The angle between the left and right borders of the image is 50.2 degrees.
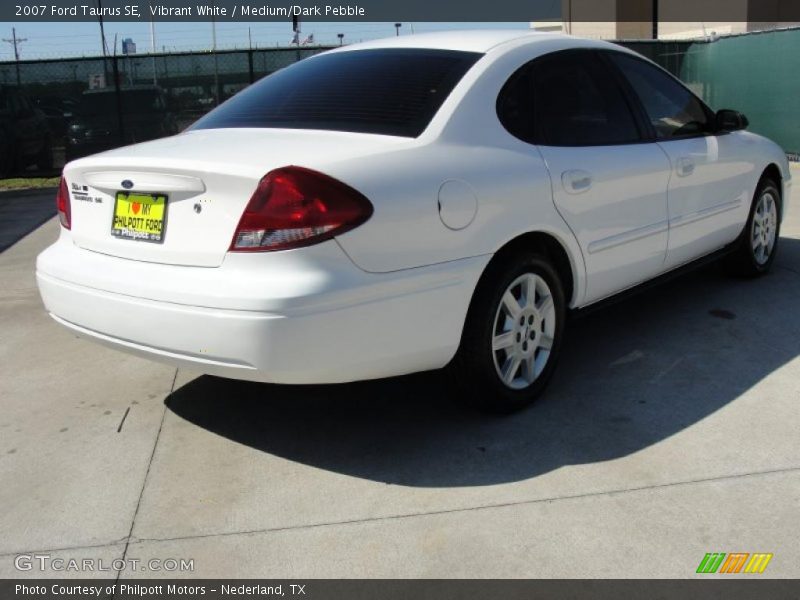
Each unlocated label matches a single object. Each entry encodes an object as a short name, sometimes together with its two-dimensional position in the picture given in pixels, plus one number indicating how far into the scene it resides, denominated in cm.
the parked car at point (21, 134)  1484
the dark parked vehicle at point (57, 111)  1493
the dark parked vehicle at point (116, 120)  1510
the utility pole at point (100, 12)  3418
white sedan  296
